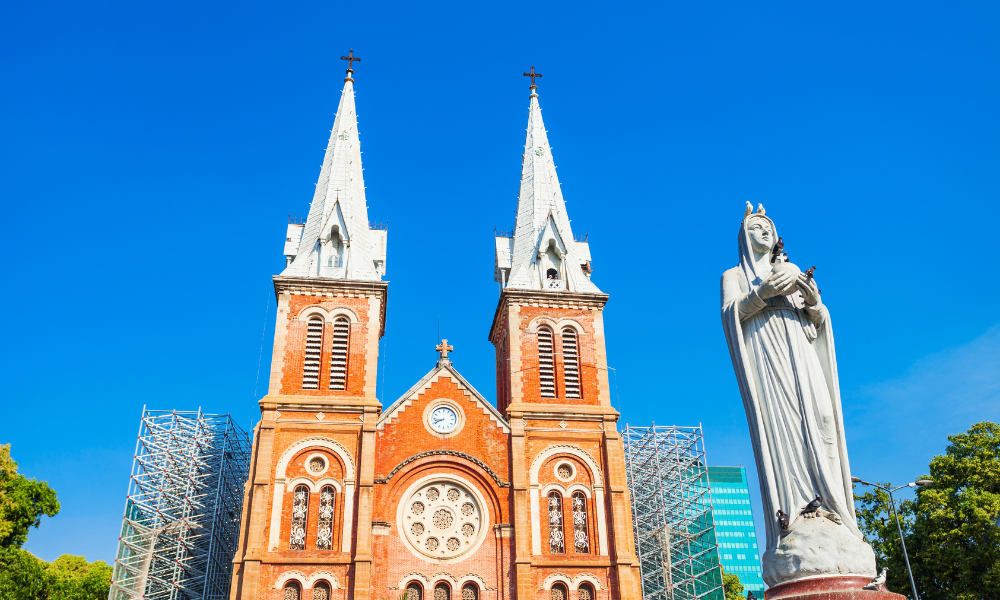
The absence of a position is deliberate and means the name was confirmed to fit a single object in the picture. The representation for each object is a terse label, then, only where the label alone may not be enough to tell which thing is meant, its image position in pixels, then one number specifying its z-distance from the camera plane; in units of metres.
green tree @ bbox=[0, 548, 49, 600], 24.26
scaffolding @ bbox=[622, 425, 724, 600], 34.62
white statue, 7.14
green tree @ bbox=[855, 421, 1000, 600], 21.25
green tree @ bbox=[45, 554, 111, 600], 30.36
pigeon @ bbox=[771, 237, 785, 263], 8.31
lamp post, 21.76
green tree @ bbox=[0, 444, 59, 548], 26.89
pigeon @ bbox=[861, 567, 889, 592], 6.80
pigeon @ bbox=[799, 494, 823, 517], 7.29
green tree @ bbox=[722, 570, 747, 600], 43.53
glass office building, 96.69
